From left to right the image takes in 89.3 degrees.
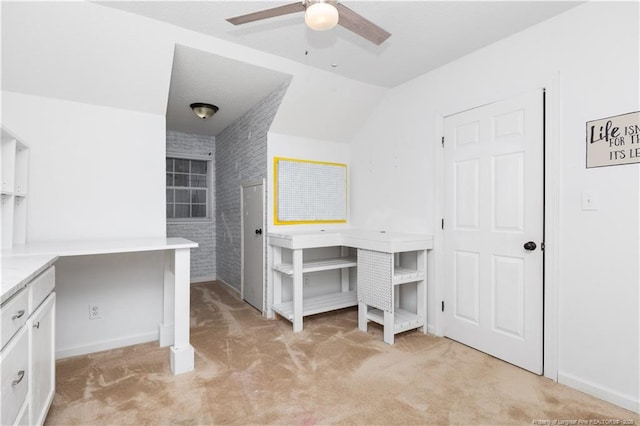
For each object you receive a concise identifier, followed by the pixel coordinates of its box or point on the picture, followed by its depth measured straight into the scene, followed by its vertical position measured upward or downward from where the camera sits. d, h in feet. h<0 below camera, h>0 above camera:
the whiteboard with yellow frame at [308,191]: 12.23 +0.82
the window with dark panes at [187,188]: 17.83 +1.30
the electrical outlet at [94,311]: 9.01 -2.80
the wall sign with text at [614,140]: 6.33 +1.48
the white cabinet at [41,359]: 4.97 -2.51
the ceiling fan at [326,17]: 5.27 +3.57
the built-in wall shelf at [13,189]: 7.03 +0.50
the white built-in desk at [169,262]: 6.54 -1.28
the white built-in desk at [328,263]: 9.85 -1.86
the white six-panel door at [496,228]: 7.86 -0.43
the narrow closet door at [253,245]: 12.57 -1.37
